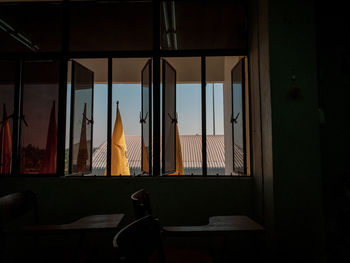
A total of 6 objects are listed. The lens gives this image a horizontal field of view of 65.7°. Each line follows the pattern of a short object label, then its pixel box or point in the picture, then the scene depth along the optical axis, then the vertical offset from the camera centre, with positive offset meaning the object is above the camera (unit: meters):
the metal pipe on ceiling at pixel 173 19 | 2.84 +1.35
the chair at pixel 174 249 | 1.57 -0.71
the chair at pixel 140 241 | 1.01 -0.39
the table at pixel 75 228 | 1.61 -0.50
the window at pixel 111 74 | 2.77 +0.76
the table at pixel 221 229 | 1.56 -0.50
